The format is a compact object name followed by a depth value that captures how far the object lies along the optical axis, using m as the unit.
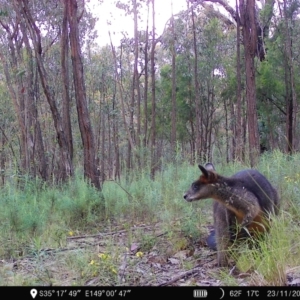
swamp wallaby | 5.29
